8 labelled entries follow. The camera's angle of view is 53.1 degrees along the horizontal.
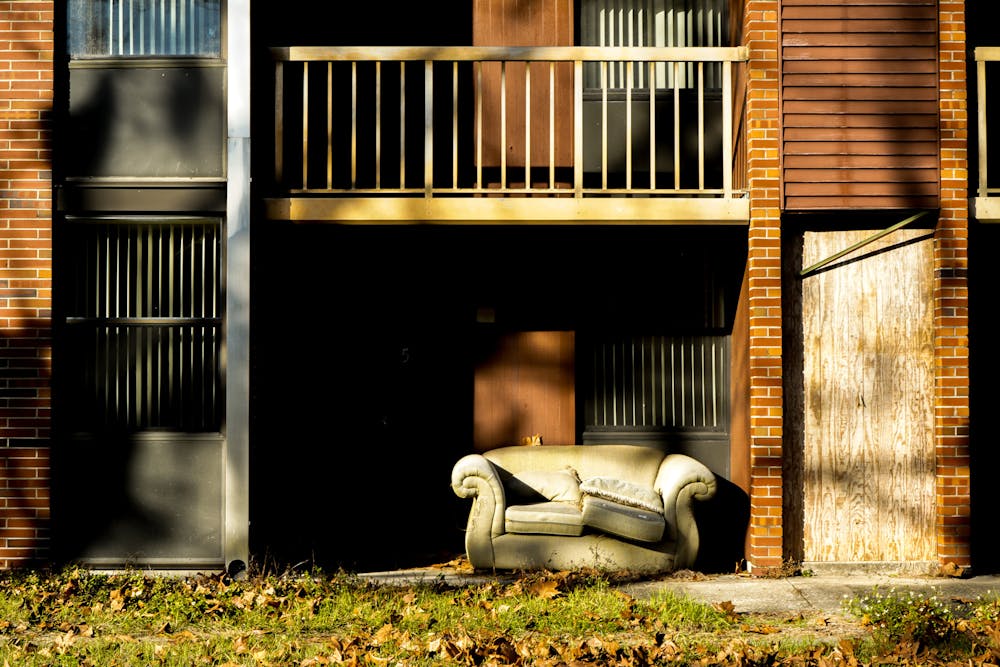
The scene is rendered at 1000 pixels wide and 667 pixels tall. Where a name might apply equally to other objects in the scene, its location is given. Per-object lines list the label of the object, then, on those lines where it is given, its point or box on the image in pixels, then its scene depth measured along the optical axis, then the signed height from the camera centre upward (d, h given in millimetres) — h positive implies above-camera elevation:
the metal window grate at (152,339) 7984 -7
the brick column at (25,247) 7836 +718
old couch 7973 -1499
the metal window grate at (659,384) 9453 -438
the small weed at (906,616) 5676 -1689
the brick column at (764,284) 8016 +433
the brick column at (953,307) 7965 +245
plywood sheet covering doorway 8086 -566
